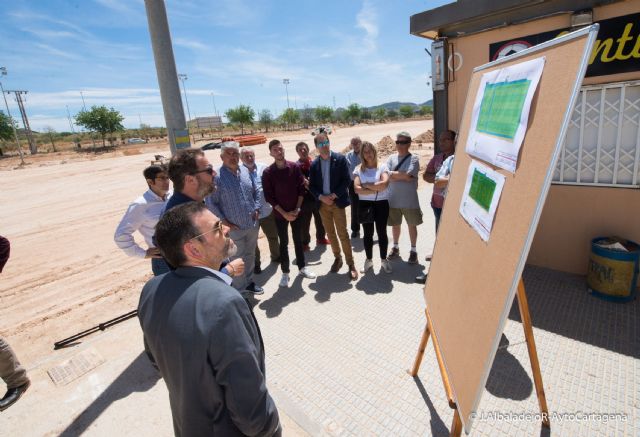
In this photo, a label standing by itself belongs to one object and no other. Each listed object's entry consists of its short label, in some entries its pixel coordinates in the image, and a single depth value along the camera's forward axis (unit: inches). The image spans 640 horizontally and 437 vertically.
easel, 67.6
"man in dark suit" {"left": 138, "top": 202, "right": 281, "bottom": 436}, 50.6
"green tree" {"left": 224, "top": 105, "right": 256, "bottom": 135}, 2583.7
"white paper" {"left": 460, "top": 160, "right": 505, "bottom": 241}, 61.5
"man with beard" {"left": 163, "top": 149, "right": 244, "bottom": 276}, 106.5
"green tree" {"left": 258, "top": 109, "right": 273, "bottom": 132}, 3048.7
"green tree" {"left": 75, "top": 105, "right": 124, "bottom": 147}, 1817.2
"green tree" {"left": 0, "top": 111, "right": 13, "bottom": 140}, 1604.3
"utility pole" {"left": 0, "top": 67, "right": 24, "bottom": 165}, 1414.4
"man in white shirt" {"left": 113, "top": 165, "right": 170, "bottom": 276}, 126.8
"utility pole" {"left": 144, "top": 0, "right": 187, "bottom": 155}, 150.5
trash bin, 134.3
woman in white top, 172.4
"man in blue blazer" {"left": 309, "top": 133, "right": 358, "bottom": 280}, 180.1
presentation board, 47.9
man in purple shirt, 179.3
